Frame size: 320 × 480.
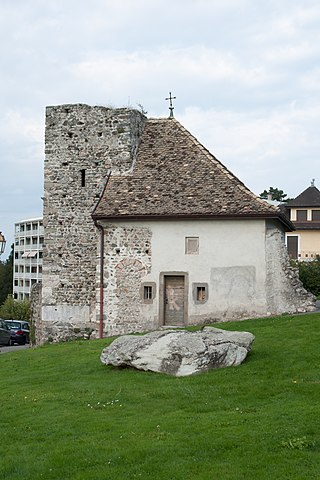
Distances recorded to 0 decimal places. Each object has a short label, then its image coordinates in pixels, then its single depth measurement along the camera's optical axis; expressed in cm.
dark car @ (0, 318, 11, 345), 3806
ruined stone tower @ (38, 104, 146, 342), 2673
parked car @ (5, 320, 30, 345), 3944
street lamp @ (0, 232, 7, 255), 1794
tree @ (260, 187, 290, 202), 8969
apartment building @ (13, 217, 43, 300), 10000
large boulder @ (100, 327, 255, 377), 1470
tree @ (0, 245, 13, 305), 9749
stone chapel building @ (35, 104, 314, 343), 2438
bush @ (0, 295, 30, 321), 7012
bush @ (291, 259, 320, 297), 3884
